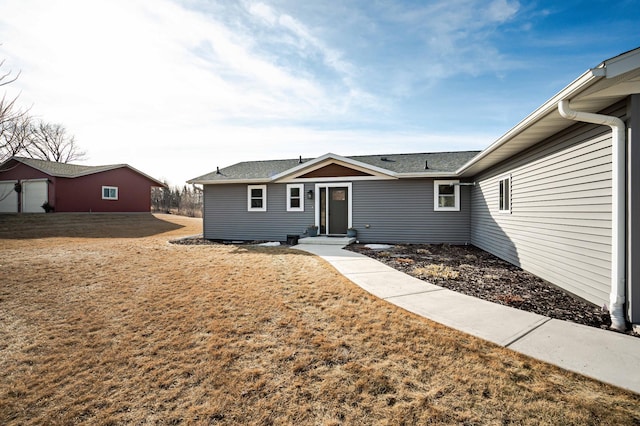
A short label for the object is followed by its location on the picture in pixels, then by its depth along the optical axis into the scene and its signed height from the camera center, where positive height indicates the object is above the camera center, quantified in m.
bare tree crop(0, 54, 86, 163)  35.72 +8.29
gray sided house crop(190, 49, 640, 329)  3.52 +0.37
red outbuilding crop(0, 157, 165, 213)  19.05 +1.49
